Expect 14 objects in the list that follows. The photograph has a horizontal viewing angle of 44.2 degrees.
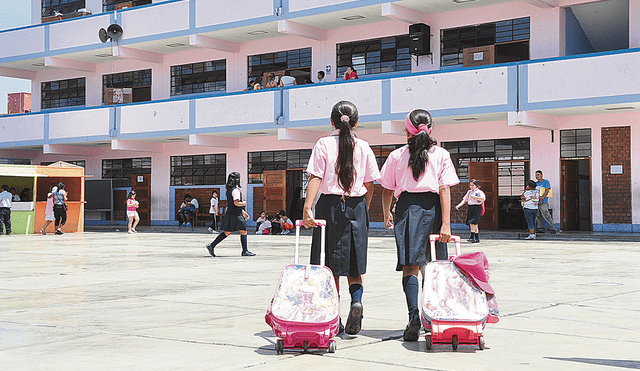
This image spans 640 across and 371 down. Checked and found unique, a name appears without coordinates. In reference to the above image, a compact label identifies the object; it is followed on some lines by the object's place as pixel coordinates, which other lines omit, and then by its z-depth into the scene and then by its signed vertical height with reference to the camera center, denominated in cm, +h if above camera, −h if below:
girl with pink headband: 610 -2
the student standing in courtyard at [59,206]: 2559 -42
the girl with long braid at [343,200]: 612 -5
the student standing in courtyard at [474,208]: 1923 -35
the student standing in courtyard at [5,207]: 2558 -47
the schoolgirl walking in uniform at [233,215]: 1524 -42
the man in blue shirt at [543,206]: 2214 -36
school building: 2259 +323
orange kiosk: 2752 +16
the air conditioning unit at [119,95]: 3359 +420
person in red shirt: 2631 +401
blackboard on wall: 3425 -3
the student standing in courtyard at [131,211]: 2695 -61
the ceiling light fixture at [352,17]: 2636 +595
